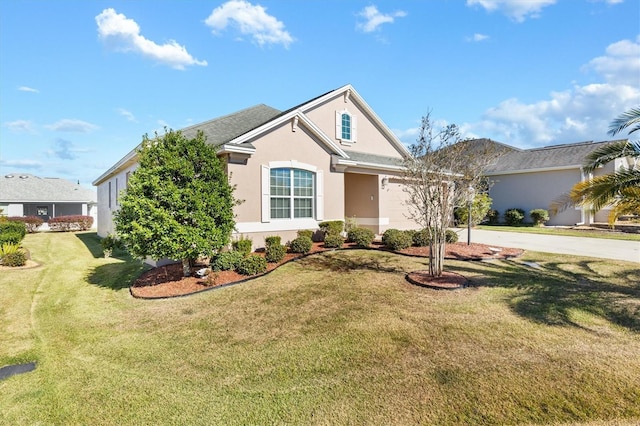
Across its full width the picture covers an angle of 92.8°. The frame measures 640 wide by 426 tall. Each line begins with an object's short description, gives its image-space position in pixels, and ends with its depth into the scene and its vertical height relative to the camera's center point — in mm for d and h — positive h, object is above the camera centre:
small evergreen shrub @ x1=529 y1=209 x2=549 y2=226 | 21781 -60
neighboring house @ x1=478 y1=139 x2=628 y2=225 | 21750 +2936
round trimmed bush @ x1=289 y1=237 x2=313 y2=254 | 10906 -1038
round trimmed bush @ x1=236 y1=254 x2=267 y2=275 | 8859 -1450
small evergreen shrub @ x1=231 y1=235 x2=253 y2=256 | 9938 -974
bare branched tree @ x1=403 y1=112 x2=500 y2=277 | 7836 +1119
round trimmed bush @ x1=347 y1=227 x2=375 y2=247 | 12086 -831
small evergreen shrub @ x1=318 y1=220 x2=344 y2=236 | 12508 -457
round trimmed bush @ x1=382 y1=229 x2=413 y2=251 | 11391 -907
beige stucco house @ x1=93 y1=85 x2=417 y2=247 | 10992 +2134
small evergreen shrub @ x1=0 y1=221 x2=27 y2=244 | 12347 -589
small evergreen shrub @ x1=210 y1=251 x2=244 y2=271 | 9000 -1340
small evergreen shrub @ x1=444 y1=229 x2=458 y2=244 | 12516 -890
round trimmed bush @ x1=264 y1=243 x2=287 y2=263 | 9836 -1198
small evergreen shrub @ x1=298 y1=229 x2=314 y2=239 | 11762 -659
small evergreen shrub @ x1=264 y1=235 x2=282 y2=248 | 10374 -853
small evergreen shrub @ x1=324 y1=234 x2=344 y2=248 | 11602 -962
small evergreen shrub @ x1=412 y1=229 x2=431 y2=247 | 12141 -902
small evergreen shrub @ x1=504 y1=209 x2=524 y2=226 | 22875 -131
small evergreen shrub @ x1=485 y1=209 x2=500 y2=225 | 24480 -216
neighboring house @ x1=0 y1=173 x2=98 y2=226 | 27406 +1840
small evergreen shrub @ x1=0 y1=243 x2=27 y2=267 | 10711 -1404
